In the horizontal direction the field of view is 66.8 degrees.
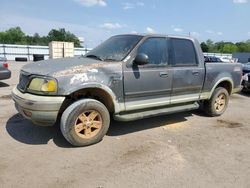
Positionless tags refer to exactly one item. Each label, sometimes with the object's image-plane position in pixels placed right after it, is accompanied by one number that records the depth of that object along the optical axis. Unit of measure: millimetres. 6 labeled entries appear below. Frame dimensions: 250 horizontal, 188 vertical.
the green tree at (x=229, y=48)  76553
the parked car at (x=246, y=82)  7594
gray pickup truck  2973
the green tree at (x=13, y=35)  70032
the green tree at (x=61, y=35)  63961
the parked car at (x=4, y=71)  7222
